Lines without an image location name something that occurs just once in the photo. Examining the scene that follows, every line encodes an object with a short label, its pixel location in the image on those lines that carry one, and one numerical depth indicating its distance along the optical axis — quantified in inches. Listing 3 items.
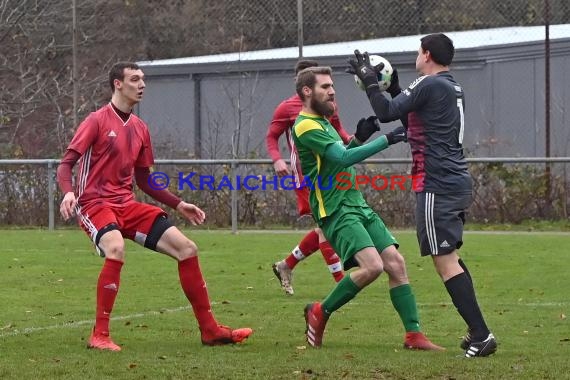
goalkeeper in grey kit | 632.4
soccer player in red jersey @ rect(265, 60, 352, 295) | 917.8
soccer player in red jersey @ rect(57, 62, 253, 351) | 681.6
